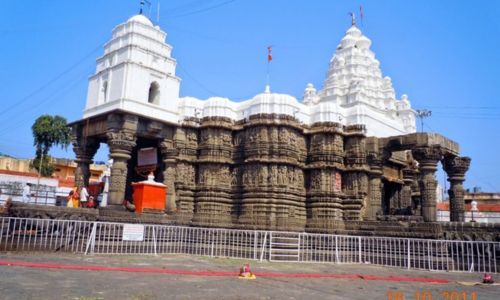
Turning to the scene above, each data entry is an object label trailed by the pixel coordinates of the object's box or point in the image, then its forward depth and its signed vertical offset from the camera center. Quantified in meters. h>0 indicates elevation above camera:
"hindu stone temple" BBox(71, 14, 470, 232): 17.36 +3.11
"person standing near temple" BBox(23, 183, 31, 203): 30.26 +1.33
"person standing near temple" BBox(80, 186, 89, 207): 17.97 +0.59
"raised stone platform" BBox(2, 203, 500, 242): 13.84 -0.16
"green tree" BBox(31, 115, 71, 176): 42.66 +7.43
